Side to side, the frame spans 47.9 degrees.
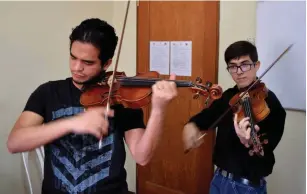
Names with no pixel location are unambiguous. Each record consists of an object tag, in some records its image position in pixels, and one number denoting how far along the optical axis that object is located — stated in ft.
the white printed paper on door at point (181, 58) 8.21
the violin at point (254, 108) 4.60
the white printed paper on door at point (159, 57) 8.70
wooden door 7.83
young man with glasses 4.91
